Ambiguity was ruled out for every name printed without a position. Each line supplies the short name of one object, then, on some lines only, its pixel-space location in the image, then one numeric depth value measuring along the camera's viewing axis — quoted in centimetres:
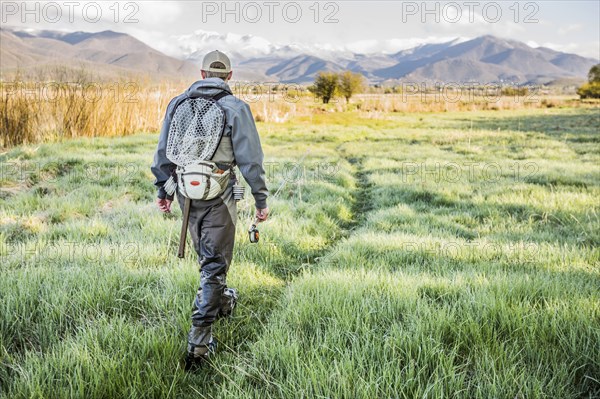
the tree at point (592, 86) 5959
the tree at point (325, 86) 4022
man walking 259
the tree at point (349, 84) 4169
